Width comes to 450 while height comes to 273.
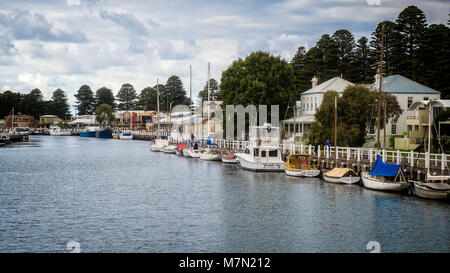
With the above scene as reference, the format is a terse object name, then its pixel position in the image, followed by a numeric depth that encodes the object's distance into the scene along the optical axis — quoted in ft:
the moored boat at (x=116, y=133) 619.34
